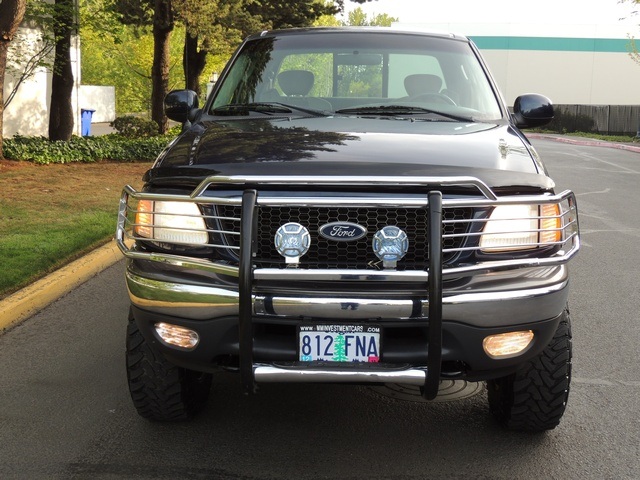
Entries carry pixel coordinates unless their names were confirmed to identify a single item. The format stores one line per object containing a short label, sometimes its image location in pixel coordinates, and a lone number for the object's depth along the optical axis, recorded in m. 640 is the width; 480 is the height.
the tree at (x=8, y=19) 14.69
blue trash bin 30.88
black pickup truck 3.43
